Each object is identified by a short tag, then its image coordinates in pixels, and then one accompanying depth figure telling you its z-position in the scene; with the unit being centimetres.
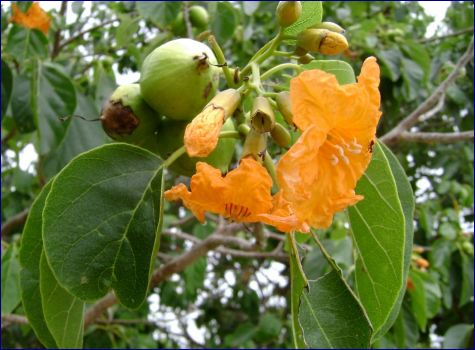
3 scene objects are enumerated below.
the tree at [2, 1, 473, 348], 18
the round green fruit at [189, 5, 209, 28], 48
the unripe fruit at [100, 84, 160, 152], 20
